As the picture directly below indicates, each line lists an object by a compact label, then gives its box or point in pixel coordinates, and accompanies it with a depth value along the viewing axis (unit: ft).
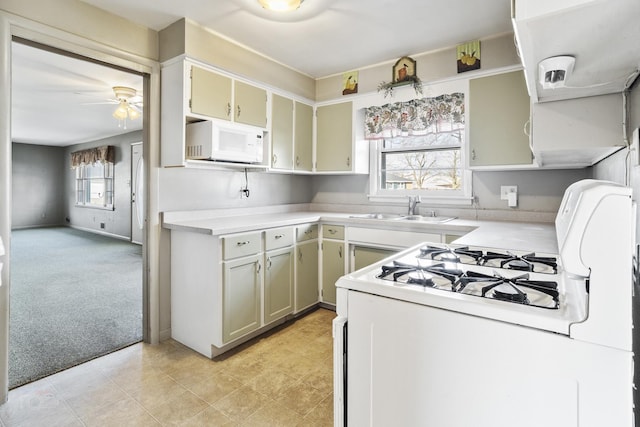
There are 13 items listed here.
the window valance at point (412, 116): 9.62
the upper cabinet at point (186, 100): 7.98
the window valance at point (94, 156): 24.13
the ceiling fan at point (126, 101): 13.23
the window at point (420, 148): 9.86
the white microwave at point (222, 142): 8.21
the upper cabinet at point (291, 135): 10.41
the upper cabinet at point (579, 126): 4.22
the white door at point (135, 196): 21.93
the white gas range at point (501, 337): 2.42
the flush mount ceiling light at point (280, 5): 6.68
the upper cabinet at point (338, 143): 11.26
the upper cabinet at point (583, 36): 2.26
